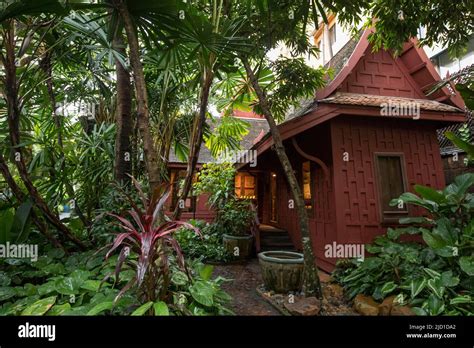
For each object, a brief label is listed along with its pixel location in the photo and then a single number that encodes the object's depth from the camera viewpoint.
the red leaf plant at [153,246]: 1.74
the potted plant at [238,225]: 6.25
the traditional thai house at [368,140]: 4.92
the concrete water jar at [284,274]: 3.83
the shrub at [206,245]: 6.13
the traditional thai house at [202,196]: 9.70
